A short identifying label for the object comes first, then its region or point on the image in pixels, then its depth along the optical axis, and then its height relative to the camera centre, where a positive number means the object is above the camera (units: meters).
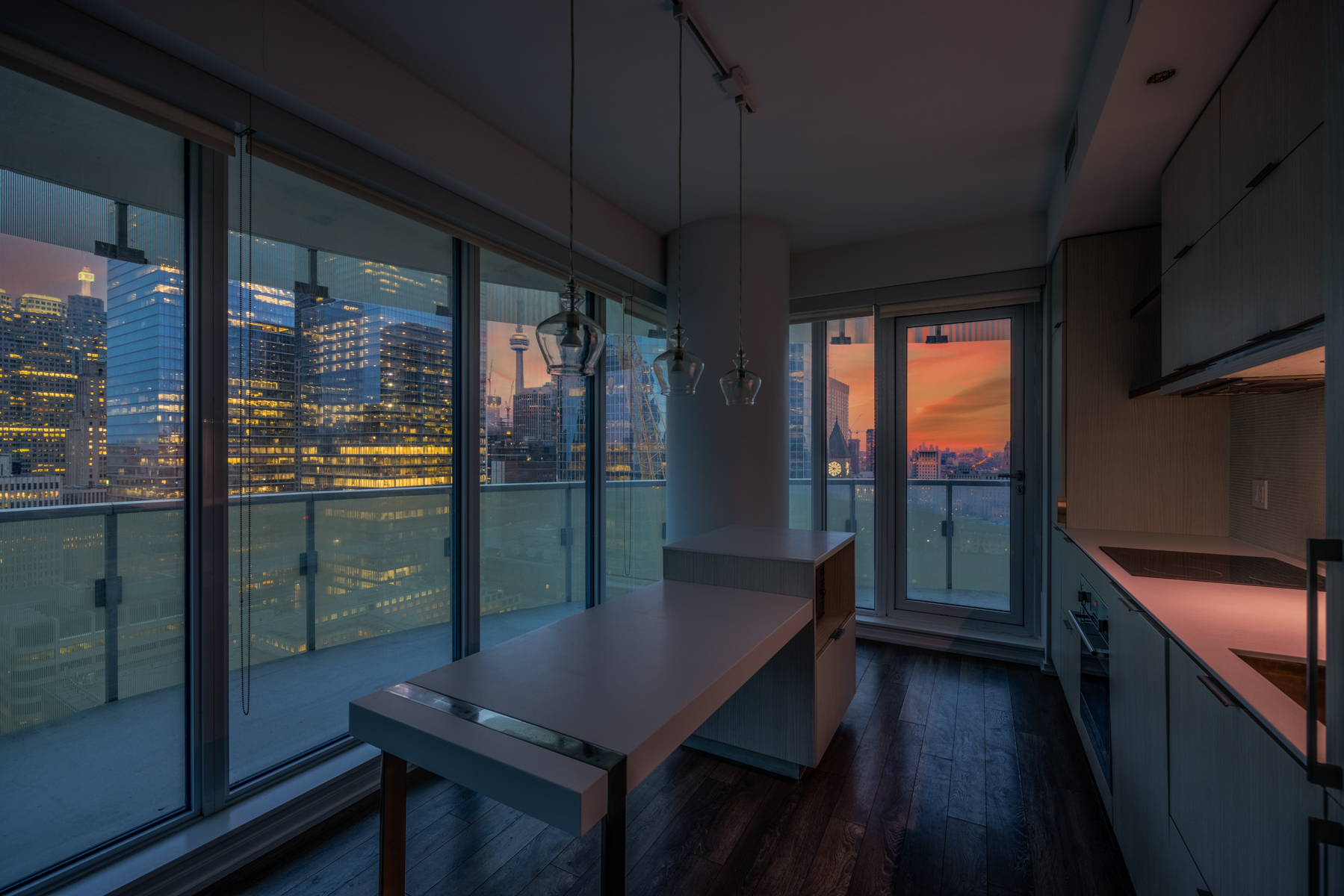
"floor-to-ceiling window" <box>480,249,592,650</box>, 2.90 -0.11
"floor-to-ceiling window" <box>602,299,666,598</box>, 3.81 -0.04
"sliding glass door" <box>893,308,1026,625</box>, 3.78 -0.11
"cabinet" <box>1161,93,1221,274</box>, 1.83 +0.92
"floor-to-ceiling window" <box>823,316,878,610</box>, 4.18 +0.07
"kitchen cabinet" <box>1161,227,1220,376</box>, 1.80 +0.50
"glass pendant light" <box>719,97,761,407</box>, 2.38 +0.28
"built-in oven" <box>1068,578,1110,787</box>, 2.00 -0.82
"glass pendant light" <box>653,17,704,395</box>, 2.09 +0.30
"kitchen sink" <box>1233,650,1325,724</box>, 1.14 -0.45
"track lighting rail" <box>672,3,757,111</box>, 1.90 +1.44
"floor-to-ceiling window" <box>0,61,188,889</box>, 1.52 -0.09
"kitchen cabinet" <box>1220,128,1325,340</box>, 1.28 +0.51
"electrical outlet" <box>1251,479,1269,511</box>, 2.29 -0.18
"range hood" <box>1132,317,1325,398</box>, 1.35 +0.24
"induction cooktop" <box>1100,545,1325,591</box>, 1.81 -0.41
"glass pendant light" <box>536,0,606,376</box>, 1.54 +0.30
